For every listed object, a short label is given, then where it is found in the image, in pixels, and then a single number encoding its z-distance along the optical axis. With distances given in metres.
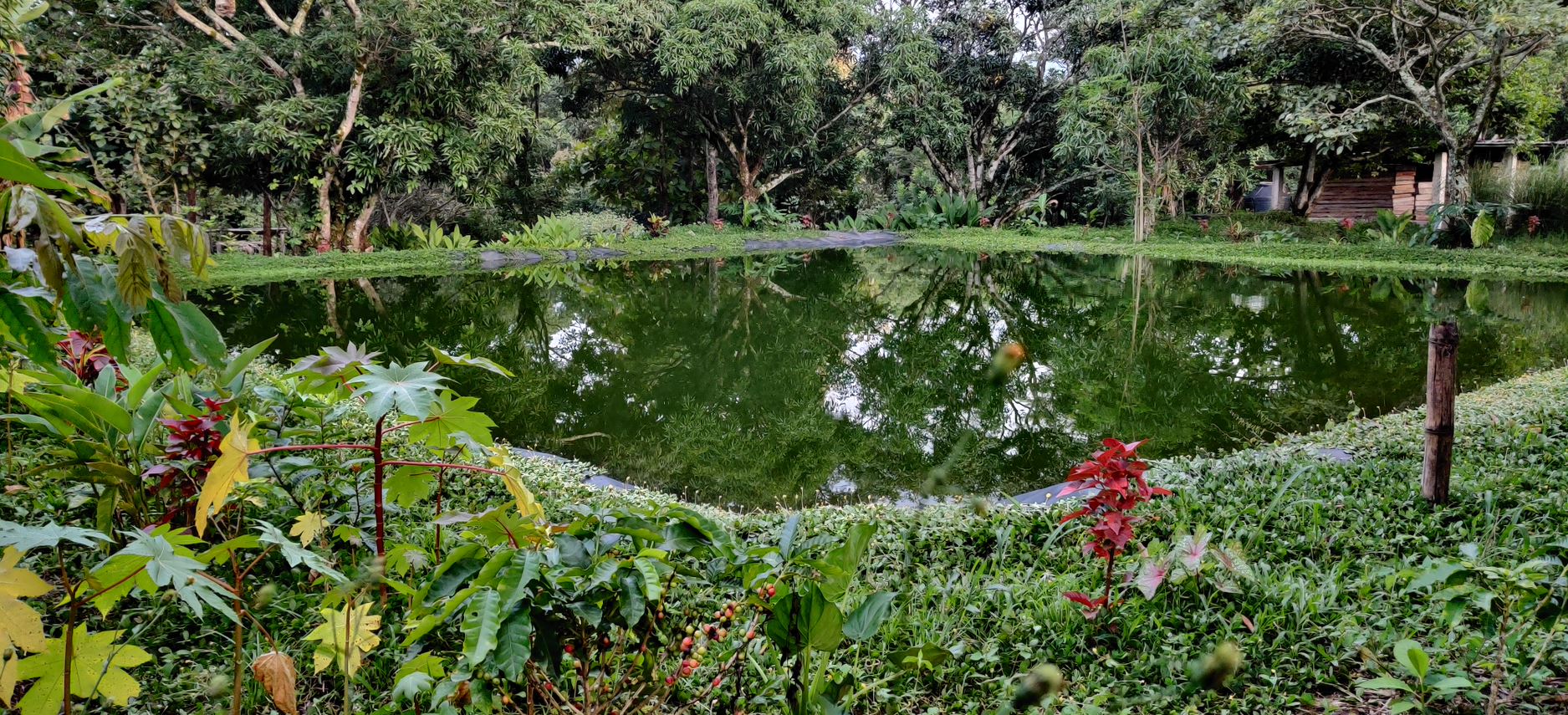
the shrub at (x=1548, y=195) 12.49
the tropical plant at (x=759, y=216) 18.75
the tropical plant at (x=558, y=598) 1.13
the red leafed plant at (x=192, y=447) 2.01
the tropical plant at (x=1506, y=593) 1.49
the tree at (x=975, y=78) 17.92
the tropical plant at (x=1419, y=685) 1.37
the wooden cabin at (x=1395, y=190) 16.69
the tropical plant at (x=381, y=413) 1.28
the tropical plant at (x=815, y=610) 1.22
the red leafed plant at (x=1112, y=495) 2.06
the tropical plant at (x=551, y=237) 14.69
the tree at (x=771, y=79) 15.43
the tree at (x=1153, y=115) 14.77
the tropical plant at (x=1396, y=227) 13.25
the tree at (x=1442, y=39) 10.27
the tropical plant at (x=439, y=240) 14.17
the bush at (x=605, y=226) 16.64
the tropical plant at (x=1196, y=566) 2.15
